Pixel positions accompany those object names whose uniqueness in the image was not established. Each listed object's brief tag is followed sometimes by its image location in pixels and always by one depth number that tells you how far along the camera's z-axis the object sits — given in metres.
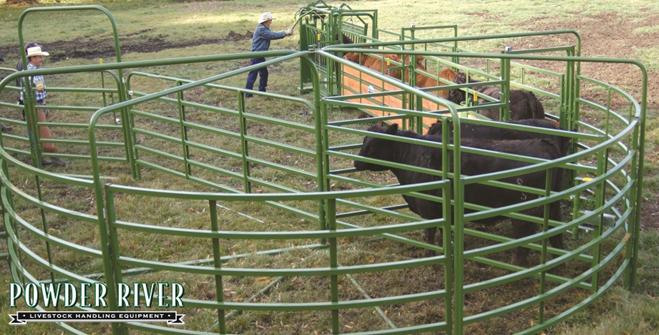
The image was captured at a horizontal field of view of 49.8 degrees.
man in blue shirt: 13.88
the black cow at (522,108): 9.09
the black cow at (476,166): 6.17
